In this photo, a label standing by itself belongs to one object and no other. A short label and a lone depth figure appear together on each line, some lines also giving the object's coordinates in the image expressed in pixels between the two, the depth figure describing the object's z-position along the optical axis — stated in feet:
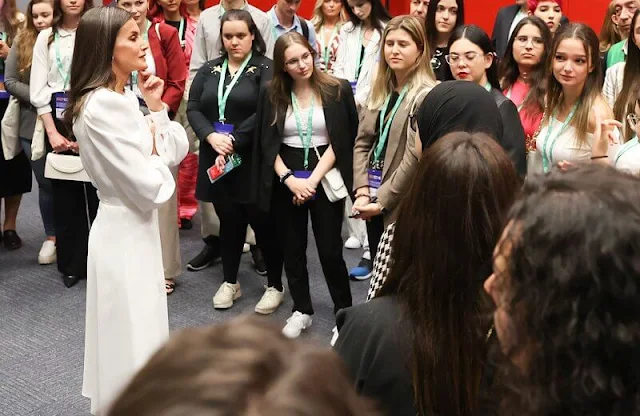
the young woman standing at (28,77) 15.42
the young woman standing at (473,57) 12.00
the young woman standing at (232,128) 13.44
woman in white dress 9.27
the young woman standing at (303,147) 12.41
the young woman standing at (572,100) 10.91
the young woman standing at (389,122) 11.18
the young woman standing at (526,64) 12.29
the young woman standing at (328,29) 17.42
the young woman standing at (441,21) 14.42
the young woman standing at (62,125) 14.55
